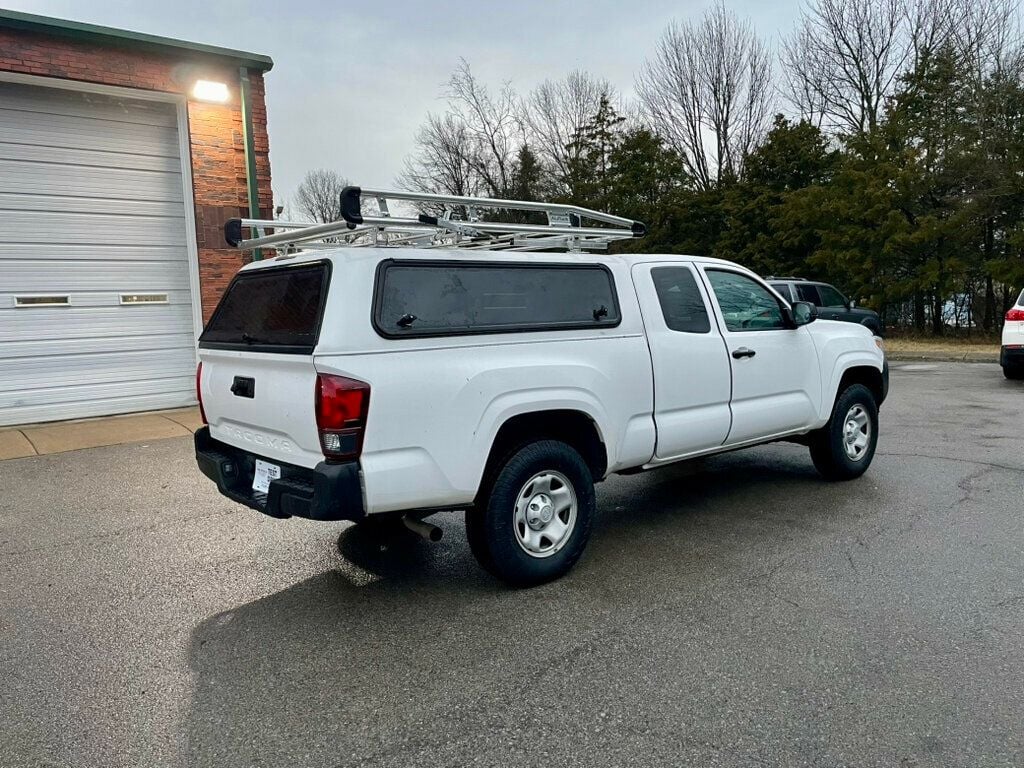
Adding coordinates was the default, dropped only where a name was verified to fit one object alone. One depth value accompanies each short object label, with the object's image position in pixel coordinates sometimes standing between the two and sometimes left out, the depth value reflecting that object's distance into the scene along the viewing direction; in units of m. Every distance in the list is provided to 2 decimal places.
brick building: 9.20
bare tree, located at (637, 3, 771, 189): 28.38
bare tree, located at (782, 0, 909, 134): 24.38
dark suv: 14.31
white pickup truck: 3.37
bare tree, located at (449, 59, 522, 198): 36.09
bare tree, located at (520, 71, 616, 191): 32.59
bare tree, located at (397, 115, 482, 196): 37.72
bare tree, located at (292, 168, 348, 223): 56.19
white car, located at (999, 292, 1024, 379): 10.86
